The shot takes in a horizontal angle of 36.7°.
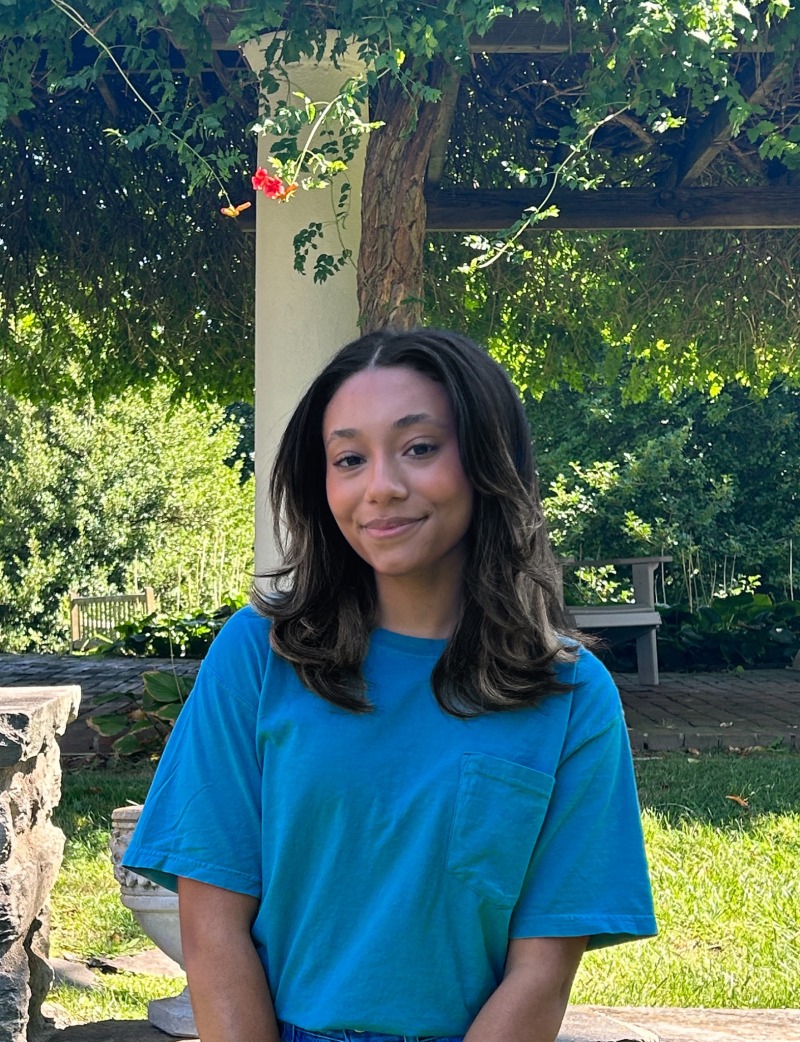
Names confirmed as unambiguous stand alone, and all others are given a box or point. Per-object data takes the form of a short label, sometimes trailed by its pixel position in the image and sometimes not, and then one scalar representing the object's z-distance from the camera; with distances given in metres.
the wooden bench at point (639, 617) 8.45
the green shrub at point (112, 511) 18.64
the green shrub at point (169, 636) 10.84
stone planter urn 2.69
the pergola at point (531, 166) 4.71
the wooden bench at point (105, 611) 16.42
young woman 1.30
